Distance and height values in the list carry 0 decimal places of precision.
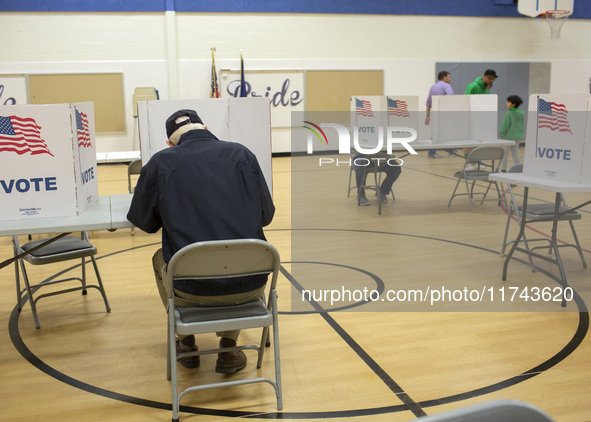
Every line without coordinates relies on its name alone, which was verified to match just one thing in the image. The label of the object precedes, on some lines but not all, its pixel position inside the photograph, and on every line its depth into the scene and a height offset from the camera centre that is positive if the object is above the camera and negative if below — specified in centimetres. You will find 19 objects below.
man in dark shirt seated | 242 -38
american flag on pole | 1139 +53
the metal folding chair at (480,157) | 651 -52
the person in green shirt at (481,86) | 842 +34
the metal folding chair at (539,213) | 423 -75
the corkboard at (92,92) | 1098 +34
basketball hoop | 1279 +199
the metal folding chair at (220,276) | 223 -68
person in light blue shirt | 1046 +41
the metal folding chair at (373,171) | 671 -70
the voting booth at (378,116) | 697 -8
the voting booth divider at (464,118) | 717 -10
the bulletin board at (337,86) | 1235 +49
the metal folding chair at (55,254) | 343 -84
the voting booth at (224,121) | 347 -7
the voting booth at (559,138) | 371 -19
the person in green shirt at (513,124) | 783 -19
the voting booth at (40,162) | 274 -24
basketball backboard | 1245 +217
